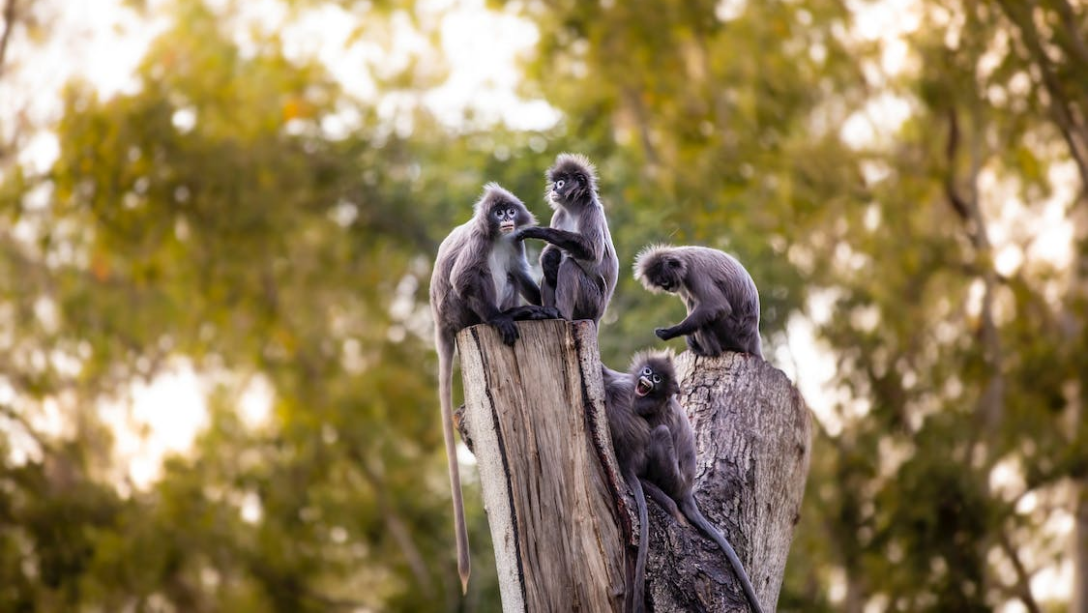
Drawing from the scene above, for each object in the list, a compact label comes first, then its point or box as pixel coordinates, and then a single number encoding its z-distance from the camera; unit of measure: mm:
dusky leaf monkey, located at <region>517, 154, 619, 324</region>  11641
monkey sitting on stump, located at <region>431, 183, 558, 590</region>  10648
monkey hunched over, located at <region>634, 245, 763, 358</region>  13062
